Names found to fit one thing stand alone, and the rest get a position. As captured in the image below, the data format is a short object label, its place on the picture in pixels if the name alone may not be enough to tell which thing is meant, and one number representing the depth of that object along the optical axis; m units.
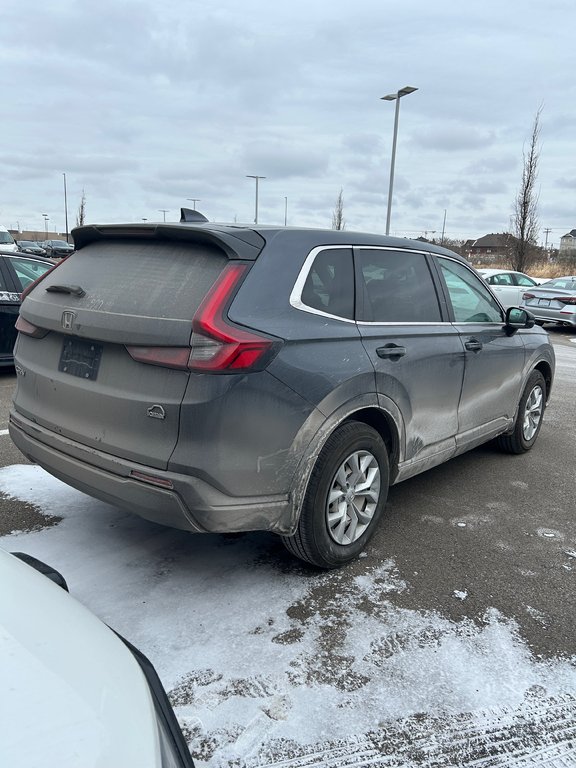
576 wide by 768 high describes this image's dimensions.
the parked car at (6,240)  25.41
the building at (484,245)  59.82
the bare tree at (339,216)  42.84
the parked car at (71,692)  1.18
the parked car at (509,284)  18.41
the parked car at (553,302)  16.50
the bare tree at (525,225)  25.67
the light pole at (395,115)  20.35
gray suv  2.60
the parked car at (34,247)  41.56
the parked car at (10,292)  7.53
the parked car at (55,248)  42.75
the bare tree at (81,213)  60.47
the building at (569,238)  105.56
